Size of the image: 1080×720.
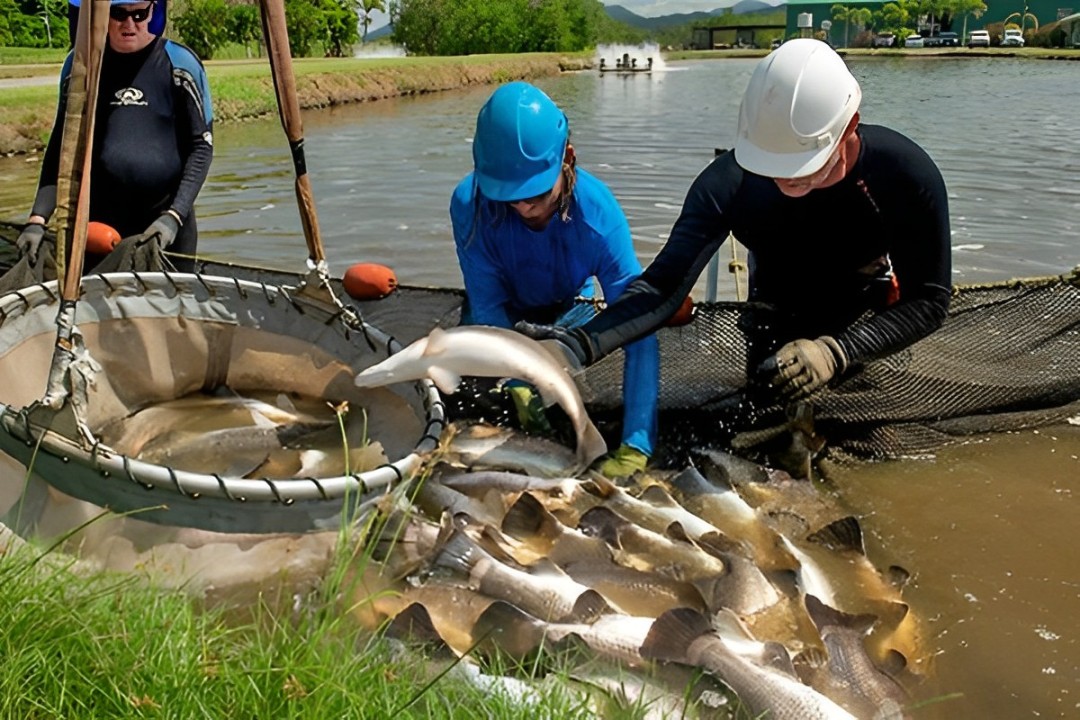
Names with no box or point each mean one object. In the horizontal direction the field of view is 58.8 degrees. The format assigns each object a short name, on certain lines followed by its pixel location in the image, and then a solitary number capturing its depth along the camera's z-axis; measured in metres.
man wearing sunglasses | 4.66
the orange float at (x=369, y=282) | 4.70
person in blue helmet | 3.92
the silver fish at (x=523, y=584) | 2.99
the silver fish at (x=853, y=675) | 2.79
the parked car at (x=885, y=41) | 89.62
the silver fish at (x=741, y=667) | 2.58
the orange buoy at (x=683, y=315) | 4.31
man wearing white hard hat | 3.54
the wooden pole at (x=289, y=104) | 3.56
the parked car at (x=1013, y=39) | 76.69
